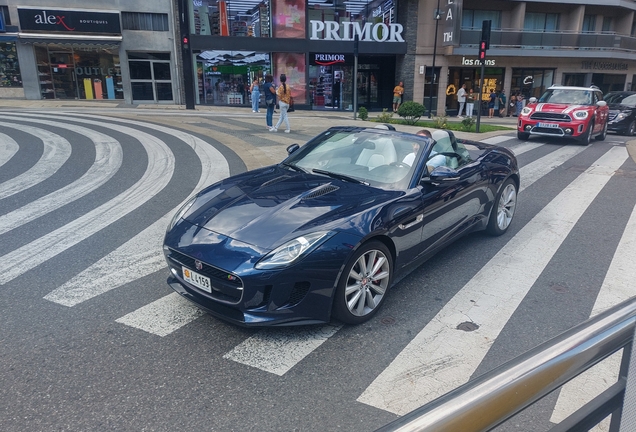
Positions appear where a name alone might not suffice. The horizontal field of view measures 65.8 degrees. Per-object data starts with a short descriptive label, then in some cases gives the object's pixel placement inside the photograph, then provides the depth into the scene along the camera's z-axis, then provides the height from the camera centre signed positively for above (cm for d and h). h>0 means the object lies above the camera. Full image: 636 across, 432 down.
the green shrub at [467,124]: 1864 -180
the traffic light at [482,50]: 1717 +84
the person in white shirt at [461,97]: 3003 -131
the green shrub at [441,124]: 1890 -181
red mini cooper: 1516 -118
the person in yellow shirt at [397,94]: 2945 -112
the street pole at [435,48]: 2895 +157
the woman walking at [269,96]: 1642 -68
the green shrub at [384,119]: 1947 -167
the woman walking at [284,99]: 1539 -72
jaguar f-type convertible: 359 -121
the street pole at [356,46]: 1902 +111
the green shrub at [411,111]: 2025 -141
